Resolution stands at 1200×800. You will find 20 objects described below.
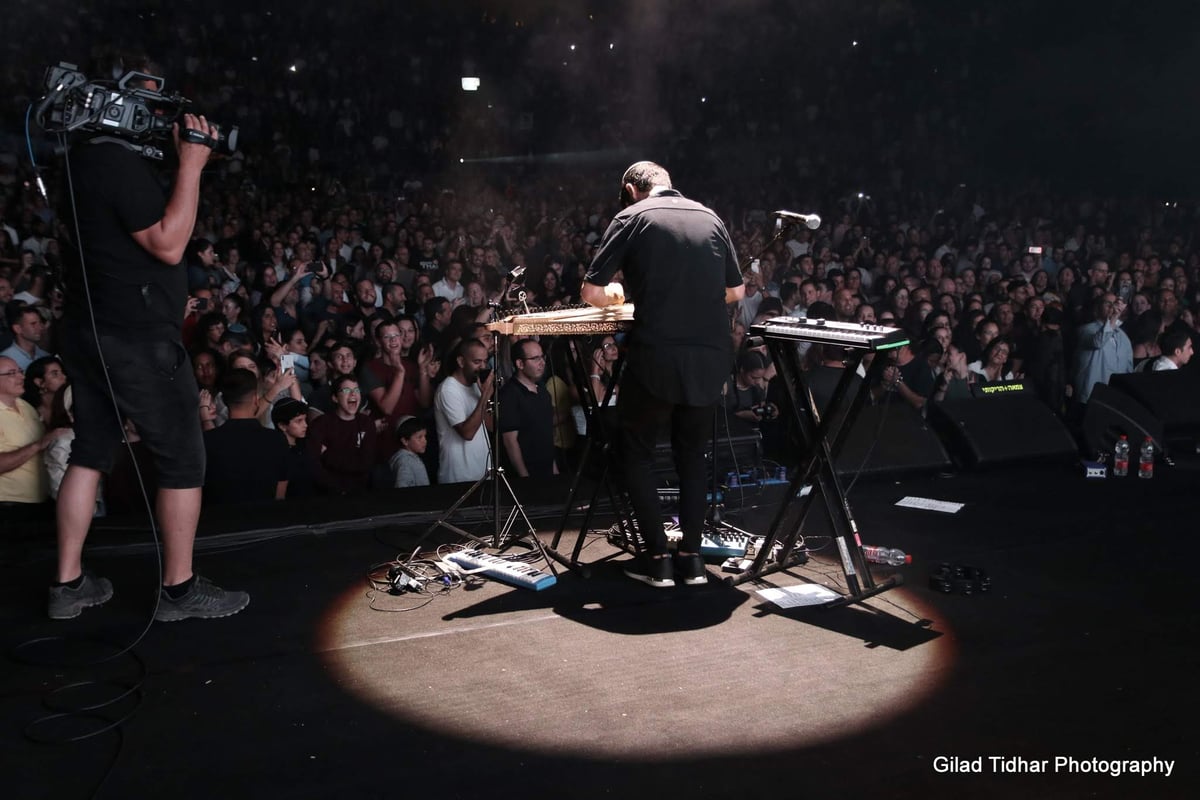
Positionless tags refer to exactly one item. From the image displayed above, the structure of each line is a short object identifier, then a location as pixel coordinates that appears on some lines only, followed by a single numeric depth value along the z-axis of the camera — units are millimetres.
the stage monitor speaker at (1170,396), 5285
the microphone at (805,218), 2802
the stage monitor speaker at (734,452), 4531
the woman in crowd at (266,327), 5730
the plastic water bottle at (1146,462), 4633
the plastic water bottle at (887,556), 3354
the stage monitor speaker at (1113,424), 4914
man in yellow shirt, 3617
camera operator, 2514
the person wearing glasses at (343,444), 4293
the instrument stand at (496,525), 3235
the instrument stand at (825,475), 2936
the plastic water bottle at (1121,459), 4707
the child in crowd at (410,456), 4402
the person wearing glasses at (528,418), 4477
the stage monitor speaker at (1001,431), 4805
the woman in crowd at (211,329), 5043
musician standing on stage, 2895
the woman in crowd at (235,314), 5541
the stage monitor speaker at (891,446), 4582
